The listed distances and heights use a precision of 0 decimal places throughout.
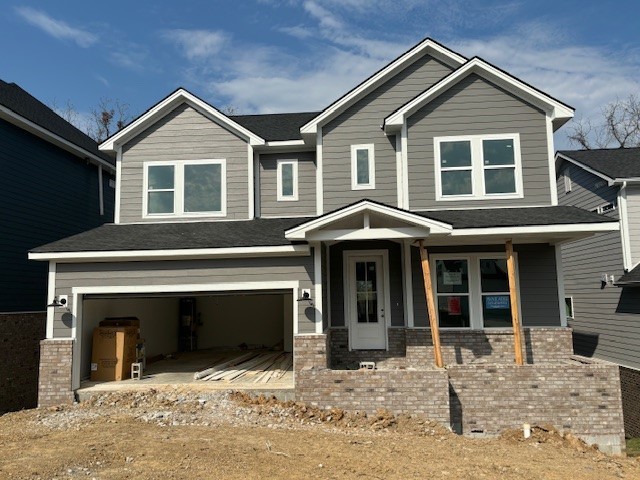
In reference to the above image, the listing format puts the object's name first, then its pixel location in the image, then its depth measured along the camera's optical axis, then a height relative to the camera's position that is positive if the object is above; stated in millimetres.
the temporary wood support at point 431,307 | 9055 -378
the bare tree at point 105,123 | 28047 +10378
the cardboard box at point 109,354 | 9930 -1351
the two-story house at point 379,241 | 8453 +1007
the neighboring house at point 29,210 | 10672 +2270
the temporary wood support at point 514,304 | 9164 -347
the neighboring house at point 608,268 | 12195 +518
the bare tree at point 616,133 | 27344 +9285
